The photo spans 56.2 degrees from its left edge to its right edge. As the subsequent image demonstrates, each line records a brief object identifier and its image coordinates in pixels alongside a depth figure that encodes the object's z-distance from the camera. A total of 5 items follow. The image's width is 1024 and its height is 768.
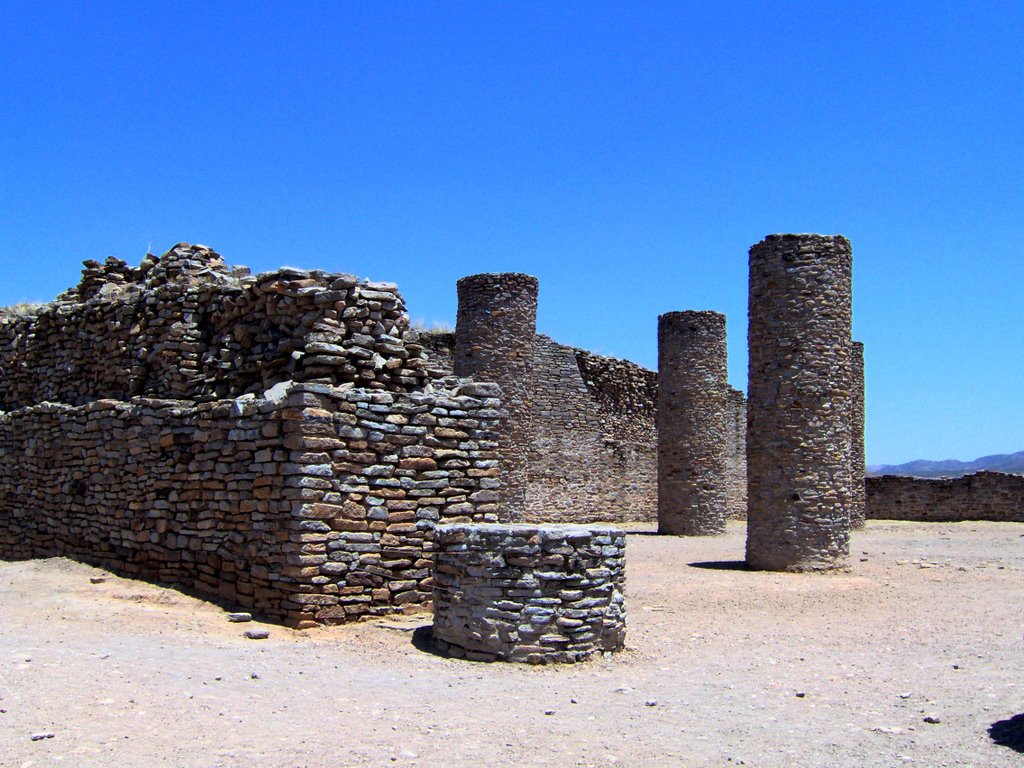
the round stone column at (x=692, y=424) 21.80
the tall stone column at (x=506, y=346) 19.34
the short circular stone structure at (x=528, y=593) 7.30
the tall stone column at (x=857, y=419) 24.50
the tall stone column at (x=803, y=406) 14.54
